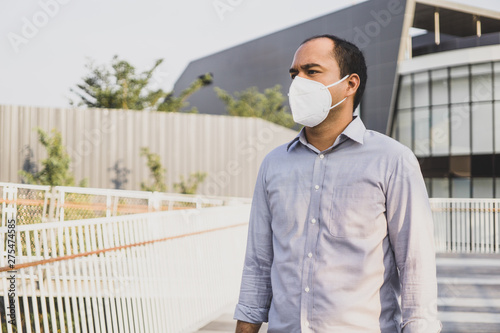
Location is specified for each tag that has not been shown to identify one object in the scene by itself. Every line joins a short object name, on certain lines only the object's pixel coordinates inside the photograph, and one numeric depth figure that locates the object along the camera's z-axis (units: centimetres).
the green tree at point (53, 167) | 1775
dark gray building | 2603
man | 192
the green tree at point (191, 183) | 2205
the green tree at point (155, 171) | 2158
